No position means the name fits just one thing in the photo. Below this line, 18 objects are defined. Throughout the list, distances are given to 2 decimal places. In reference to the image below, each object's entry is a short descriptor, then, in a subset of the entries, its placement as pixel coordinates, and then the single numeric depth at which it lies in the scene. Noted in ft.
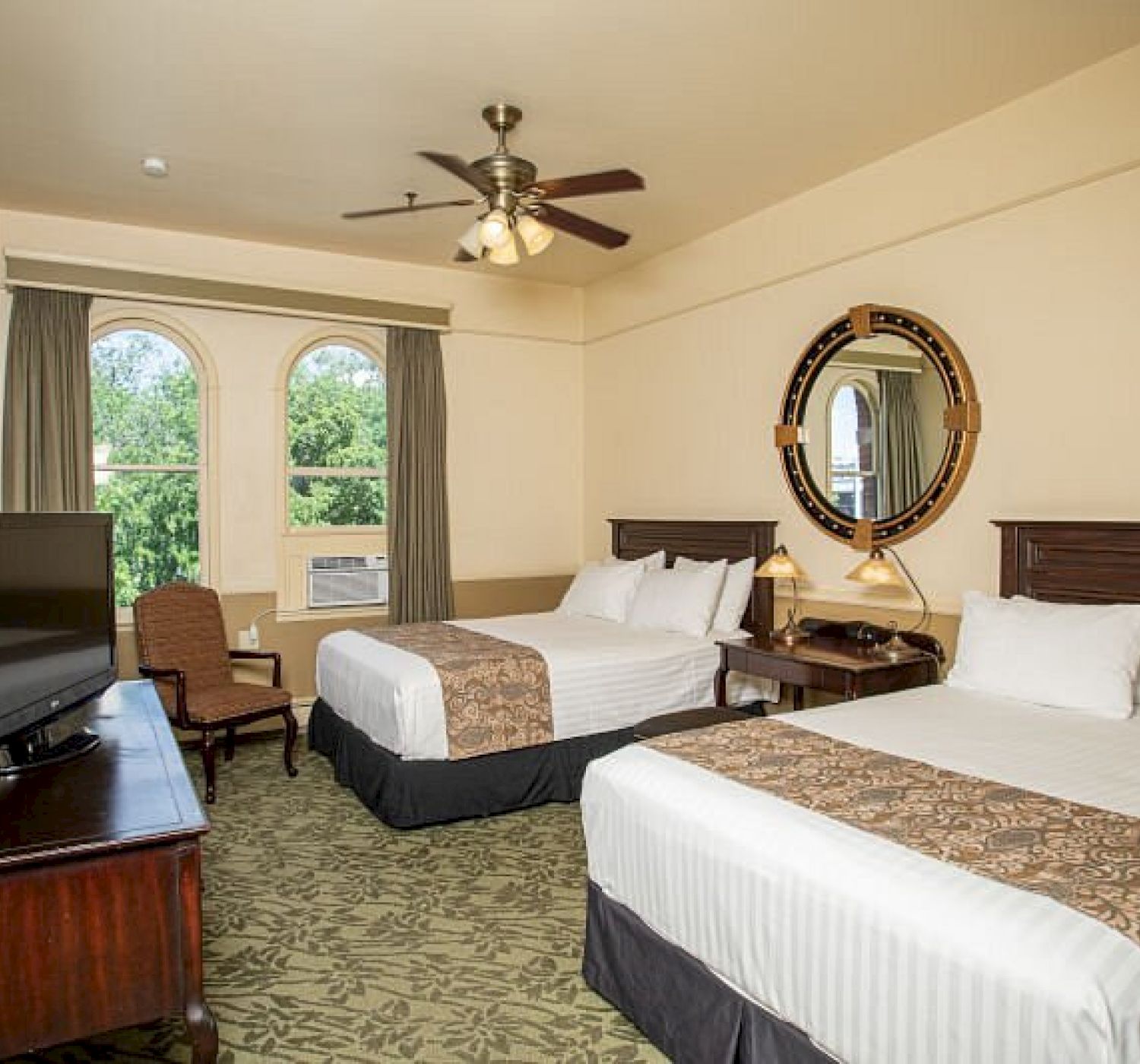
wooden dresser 5.36
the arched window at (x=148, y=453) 16.47
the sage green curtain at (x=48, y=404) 14.99
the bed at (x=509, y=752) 12.14
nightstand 11.62
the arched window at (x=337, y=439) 18.10
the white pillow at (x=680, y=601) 14.96
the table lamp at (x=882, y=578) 12.17
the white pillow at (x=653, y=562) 17.25
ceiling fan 10.11
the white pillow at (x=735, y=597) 15.29
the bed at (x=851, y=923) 4.58
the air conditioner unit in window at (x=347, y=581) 18.21
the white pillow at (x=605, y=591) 16.63
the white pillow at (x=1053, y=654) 9.19
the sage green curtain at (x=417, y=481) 18.38
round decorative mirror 12.57
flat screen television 7.13
